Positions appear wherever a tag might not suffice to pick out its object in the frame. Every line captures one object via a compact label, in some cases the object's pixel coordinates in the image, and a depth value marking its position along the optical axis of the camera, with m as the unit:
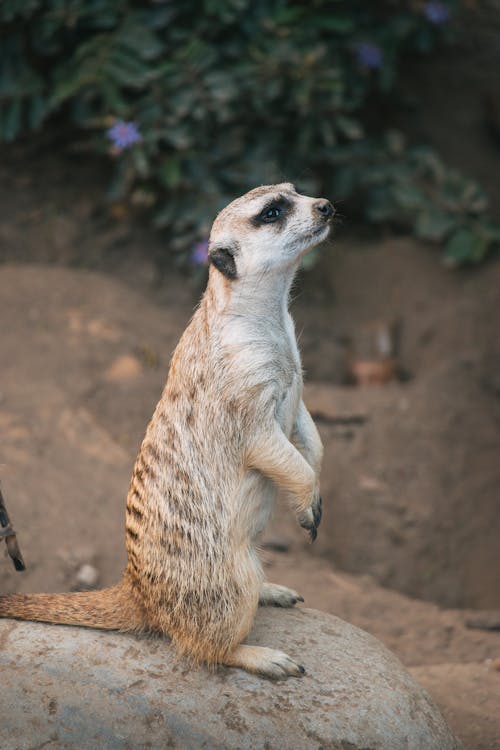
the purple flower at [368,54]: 11.20
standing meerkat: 5.14
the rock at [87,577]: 7.57
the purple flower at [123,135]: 9.95
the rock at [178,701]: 4.88
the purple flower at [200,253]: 10.37
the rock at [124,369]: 9.60
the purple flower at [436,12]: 11.37
